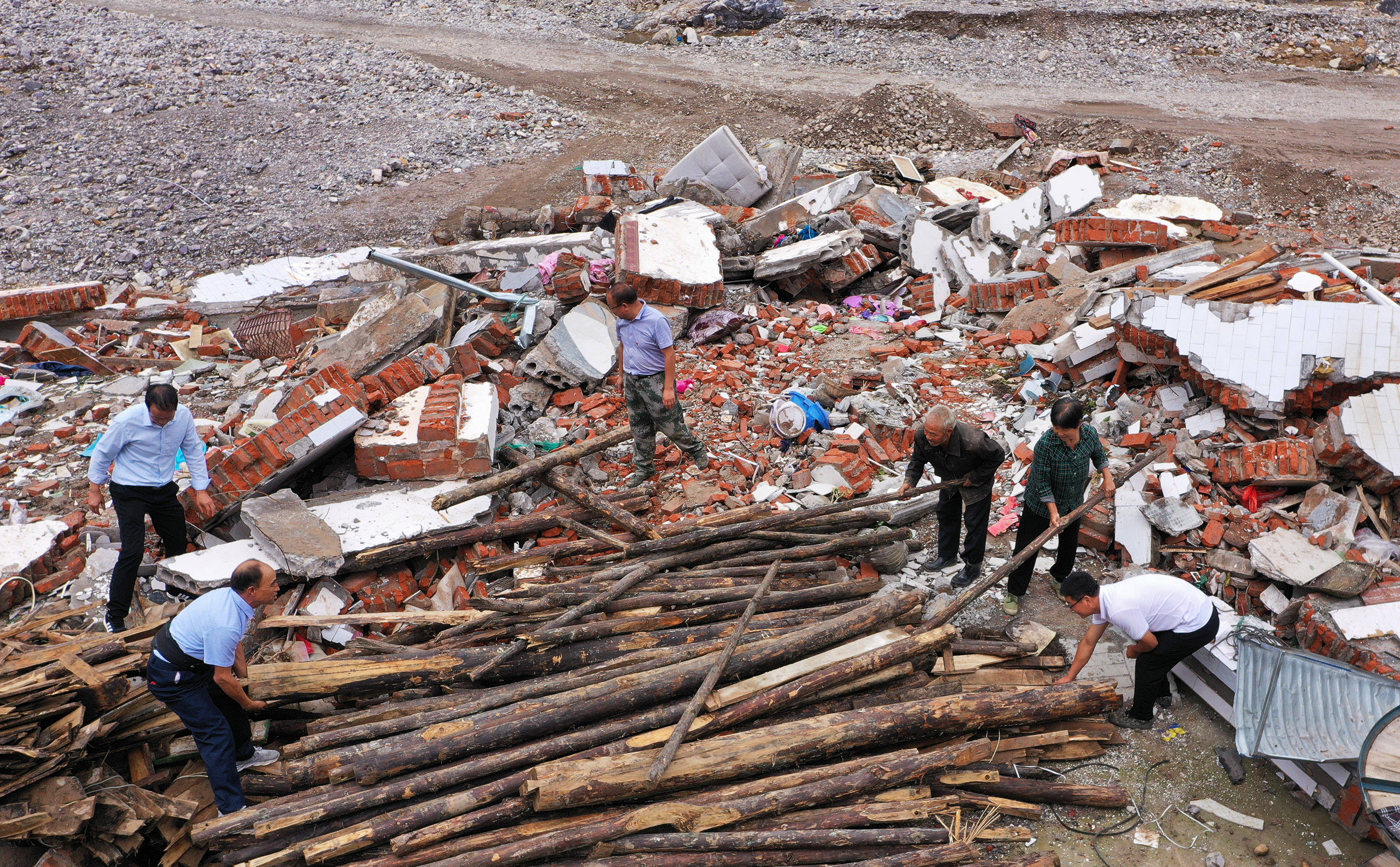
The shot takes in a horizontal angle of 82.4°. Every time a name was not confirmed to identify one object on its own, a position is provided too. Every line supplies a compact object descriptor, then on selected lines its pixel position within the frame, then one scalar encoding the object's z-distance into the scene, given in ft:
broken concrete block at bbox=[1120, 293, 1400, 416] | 20.65
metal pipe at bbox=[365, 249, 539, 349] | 27.96
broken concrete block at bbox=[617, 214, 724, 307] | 28.71
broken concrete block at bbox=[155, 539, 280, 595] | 18.57
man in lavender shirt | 21.03
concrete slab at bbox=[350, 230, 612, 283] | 32.55
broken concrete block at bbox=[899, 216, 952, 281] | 33.24
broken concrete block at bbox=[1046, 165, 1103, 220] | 34.86
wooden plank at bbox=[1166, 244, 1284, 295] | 24.06
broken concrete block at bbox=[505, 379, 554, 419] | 25.48
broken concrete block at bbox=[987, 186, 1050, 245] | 34.30
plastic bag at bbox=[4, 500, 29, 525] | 20.94
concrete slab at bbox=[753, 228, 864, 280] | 32.17
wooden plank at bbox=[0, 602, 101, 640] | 17.12
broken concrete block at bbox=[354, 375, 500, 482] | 21.48
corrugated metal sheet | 13.78
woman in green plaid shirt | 16.90
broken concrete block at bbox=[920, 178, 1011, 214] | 37.27
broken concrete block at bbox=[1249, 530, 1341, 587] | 17.10
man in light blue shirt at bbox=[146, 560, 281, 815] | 13.93
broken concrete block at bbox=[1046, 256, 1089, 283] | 30.35
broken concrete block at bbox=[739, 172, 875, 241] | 35.12
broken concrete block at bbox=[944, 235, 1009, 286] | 32.58
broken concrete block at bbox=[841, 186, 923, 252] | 34.68
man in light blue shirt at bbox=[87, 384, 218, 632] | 17.63
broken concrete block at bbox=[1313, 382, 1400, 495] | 18.58
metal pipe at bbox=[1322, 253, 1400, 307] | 22.48
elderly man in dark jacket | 17.75
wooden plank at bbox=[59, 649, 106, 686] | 14.96
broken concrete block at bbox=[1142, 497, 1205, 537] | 19.27
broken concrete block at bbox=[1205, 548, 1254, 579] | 18.04
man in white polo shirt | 14.57
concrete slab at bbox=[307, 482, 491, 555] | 19.83
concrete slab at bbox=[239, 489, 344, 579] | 18.70
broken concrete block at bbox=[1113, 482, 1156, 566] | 19.43
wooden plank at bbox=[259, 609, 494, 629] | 17.52
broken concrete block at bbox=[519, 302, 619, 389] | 26.40
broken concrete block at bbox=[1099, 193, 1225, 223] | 33.04
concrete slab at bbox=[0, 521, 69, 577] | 19.06
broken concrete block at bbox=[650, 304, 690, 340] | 28.94
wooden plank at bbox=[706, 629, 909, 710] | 14.71
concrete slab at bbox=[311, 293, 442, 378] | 25.44
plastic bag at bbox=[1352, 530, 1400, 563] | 17.61
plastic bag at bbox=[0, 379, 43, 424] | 25.73
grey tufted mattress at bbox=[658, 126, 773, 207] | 39.04
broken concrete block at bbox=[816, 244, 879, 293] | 32.99
